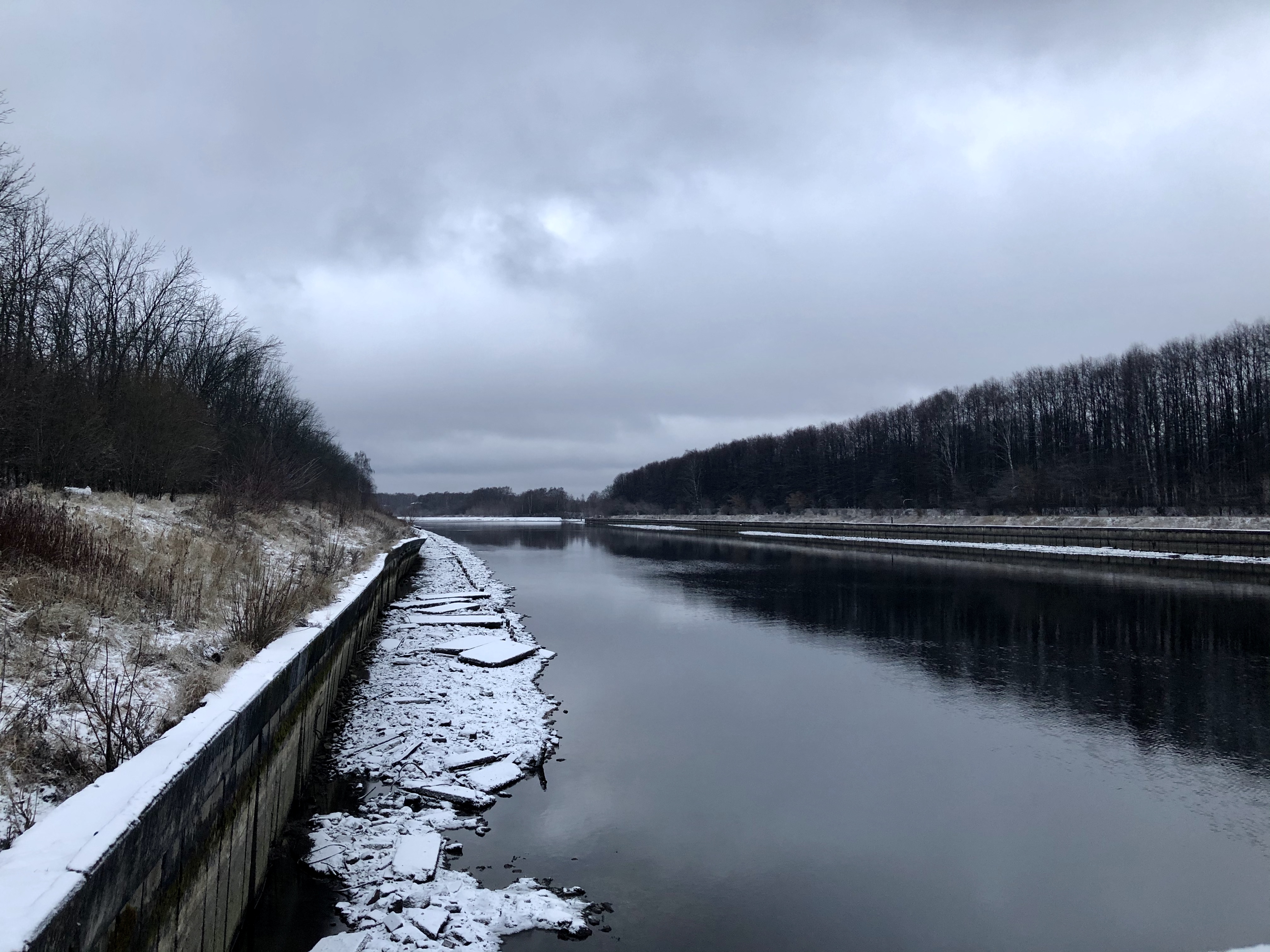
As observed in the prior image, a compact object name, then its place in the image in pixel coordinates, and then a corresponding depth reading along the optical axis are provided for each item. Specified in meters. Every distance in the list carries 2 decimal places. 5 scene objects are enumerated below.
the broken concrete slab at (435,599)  20.53
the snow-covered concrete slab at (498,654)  12.98
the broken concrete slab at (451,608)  18.86
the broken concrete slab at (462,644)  13.74
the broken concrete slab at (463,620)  16.98
